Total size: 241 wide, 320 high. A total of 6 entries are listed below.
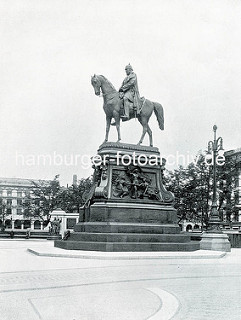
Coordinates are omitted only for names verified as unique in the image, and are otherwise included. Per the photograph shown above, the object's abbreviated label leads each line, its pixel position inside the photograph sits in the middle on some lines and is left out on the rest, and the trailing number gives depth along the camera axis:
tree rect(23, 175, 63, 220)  65.44
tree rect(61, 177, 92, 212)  63.62
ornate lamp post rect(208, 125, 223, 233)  23.19
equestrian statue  22.62
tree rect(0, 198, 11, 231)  81.62
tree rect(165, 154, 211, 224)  45.12
